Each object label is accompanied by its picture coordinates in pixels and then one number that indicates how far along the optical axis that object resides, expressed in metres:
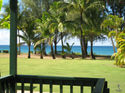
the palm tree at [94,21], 16.84
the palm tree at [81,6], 15.15
